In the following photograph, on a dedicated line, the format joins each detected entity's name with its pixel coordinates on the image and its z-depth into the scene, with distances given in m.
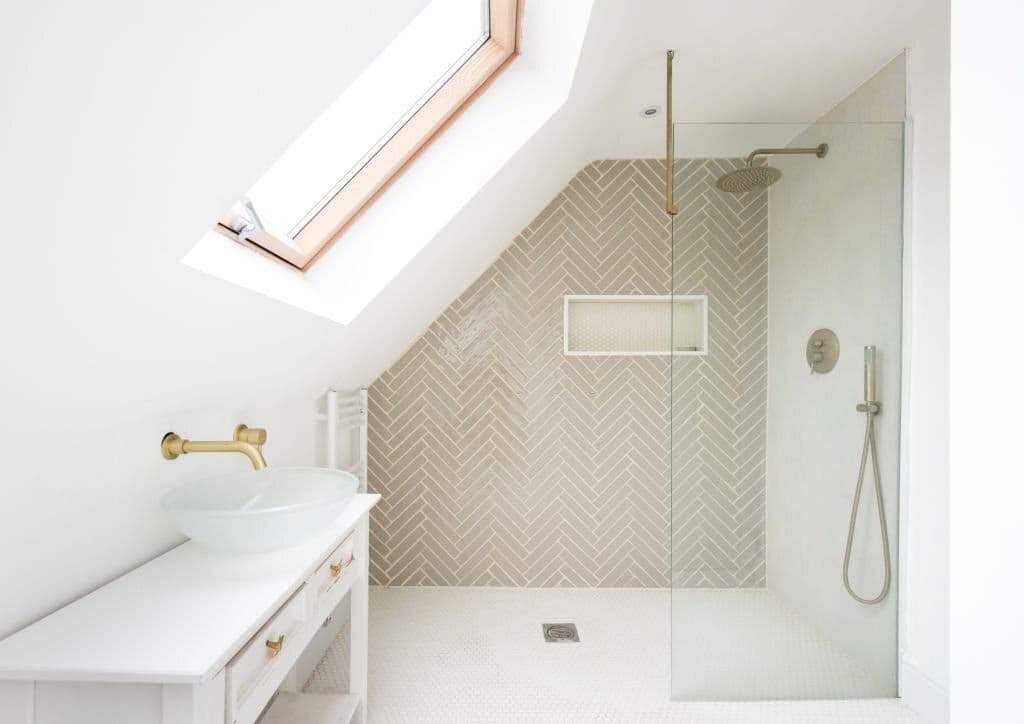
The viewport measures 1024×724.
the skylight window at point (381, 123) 1.40
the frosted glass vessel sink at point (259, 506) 1.00
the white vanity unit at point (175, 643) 0.73
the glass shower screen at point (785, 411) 1.78
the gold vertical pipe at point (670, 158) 1.84
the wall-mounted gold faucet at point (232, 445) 1.10
